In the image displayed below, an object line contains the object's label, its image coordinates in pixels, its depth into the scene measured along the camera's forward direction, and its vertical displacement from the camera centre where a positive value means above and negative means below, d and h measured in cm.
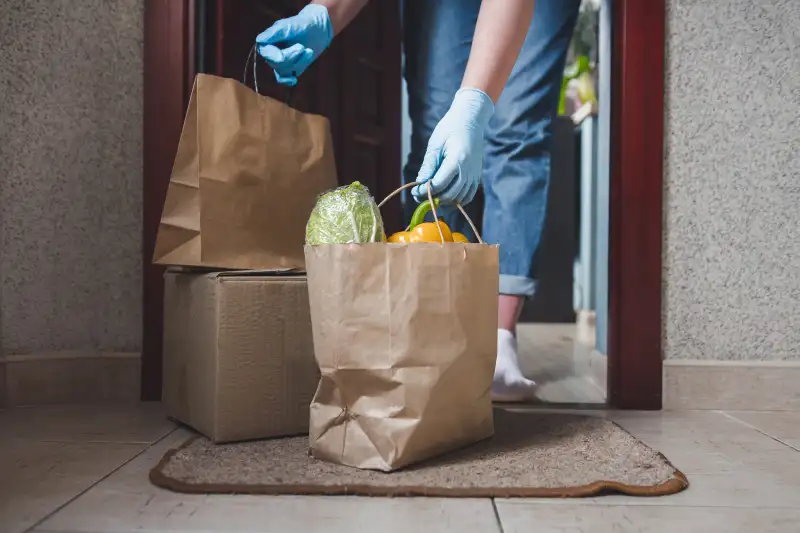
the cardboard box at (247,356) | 113 -15
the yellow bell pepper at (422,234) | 109 +5
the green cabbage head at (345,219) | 106 +8
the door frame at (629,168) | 151 +22
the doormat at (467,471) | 91 -29
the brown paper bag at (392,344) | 96 -11
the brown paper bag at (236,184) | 119 +15
